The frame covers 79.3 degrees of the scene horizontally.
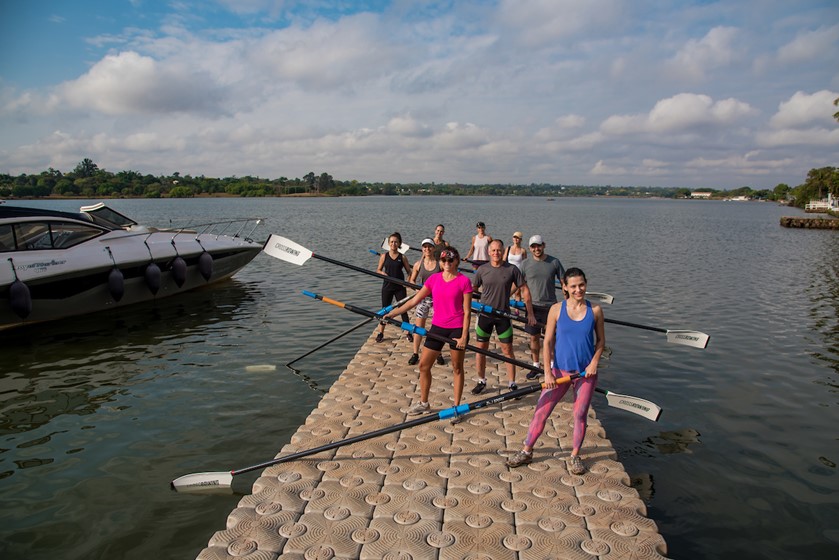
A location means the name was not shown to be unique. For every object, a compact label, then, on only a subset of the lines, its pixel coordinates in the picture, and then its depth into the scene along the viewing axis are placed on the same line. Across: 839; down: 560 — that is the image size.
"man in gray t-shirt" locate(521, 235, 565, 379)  8.14
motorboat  12.44
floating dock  4.15
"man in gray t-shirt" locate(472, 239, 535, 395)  7.38
